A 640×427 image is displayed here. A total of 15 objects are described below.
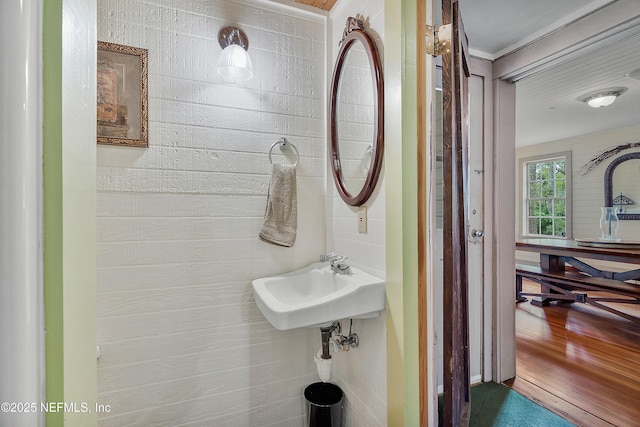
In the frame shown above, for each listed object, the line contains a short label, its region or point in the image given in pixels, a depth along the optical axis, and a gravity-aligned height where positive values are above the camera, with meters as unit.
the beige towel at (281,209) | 1.65 +0.01
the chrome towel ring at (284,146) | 1.68 +0.36
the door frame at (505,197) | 1.97 +0.09
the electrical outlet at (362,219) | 1.48 -0.04
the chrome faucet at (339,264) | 1.48 -0.25
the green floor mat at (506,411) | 1.66 -1.13
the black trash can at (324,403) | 1.51 -0.99
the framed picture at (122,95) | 1.40 +0.53
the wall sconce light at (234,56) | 1.53 +0.76
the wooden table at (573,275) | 3.00 -0.73
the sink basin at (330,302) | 1.18 -0.37
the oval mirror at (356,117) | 1.36 +0.46
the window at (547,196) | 5.47 +0.27
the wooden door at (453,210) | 1.15 +0.00
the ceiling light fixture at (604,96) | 3.08 +1.15
